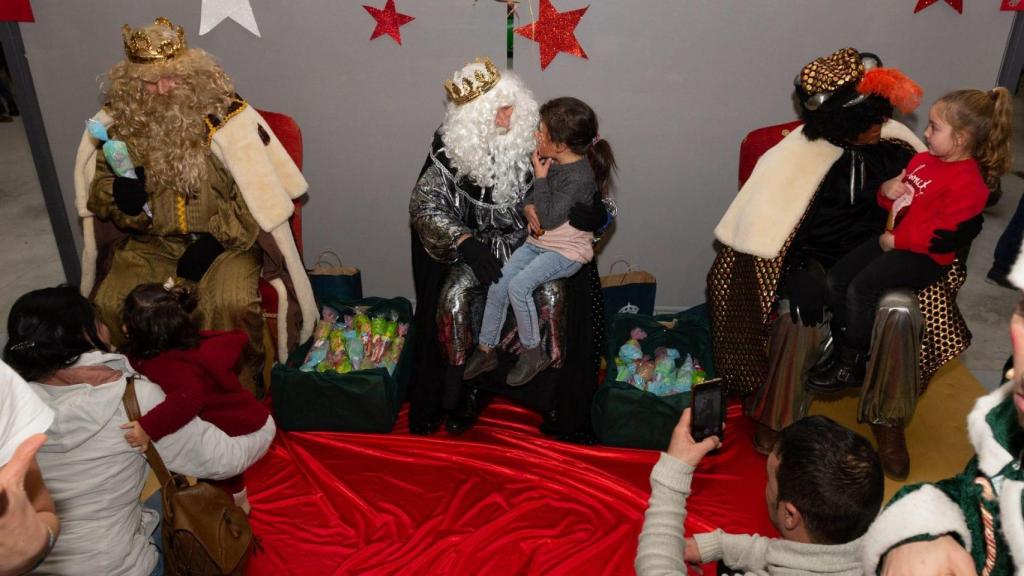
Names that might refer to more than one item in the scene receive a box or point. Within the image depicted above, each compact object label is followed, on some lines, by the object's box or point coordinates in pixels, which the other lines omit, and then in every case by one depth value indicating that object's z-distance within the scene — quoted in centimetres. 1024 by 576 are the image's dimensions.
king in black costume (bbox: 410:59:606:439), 345
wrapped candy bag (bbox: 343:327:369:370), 381
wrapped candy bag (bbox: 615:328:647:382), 381
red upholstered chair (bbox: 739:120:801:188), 385
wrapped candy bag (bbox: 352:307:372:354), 396
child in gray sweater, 332
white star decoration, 413
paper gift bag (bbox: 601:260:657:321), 453
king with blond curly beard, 346
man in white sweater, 187
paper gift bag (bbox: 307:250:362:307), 443
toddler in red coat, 247
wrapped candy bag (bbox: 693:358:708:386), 378
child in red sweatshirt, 296
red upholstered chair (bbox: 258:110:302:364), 390
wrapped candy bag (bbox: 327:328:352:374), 377
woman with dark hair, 221
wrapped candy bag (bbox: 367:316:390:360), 385
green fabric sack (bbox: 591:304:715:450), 350
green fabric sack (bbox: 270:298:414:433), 359
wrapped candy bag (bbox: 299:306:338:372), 378
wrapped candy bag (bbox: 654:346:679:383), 377
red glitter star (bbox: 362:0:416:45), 414
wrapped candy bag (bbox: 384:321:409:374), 381
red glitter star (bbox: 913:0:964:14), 405
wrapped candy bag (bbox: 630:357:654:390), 373
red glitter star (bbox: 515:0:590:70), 411
